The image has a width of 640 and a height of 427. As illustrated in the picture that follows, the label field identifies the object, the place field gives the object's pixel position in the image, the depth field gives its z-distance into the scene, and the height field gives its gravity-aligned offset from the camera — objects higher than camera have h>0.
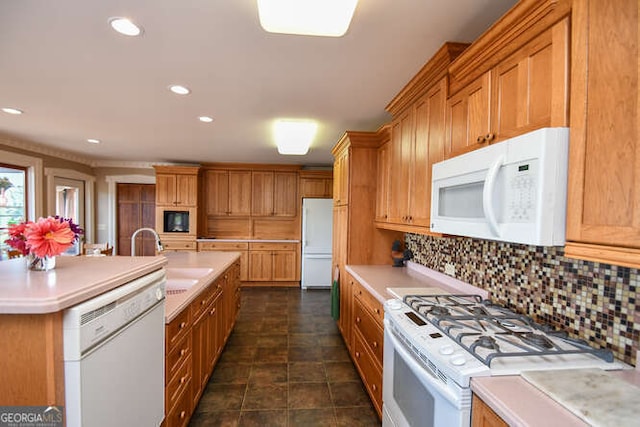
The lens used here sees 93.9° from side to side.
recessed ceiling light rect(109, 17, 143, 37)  1.54 +0.93
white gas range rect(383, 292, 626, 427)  1.06 -0.57
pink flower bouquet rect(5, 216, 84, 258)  1.11 -0.14
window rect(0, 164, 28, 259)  4.33 +0.07
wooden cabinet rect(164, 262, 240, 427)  1.67 -1.02
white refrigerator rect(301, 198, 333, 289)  5.50 -0.61
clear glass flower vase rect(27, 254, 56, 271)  1.21 -0.26
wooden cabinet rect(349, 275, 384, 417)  2.07 -1.07
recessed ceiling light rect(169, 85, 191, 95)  2.37 +0.91
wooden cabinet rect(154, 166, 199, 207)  5.66 +0.30
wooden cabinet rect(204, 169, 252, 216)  6.10 +0.22
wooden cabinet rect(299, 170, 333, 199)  6.12 +0.42
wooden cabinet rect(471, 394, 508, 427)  0.93 -0.68
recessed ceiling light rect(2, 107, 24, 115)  2.96 +0.90
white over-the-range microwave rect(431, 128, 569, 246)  0.99 +0.07
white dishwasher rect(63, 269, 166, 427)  0.93 -0.58
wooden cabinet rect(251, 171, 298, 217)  6.16 +0.22
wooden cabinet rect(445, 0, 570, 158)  1.04 +0.56
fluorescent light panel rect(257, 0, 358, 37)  1.05 +0.69
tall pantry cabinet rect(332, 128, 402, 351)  3.09 -0.06
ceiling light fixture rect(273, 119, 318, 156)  3.09 +0.76
